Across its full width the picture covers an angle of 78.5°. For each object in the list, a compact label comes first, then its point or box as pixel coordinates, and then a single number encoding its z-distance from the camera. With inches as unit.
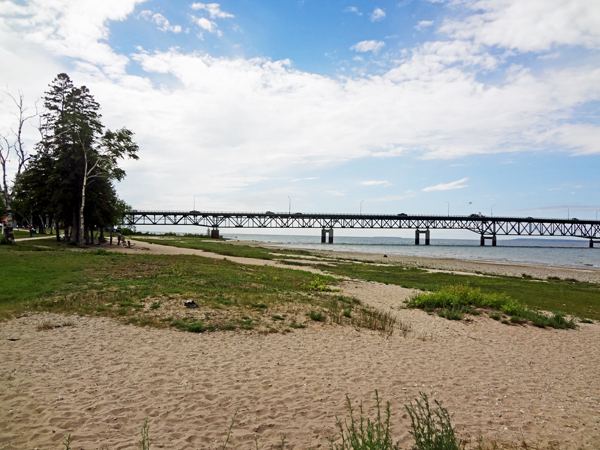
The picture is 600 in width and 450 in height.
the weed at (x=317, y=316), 490.9
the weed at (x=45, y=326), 388.5
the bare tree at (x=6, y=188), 1187.3
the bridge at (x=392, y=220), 4872.0
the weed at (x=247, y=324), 430.0
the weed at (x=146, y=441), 192.4
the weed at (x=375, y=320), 472.9
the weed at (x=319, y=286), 745.0
